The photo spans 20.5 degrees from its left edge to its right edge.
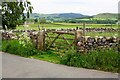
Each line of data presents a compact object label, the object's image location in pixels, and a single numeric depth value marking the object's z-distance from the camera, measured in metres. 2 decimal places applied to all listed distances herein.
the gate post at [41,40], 18.56
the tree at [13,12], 22.72
